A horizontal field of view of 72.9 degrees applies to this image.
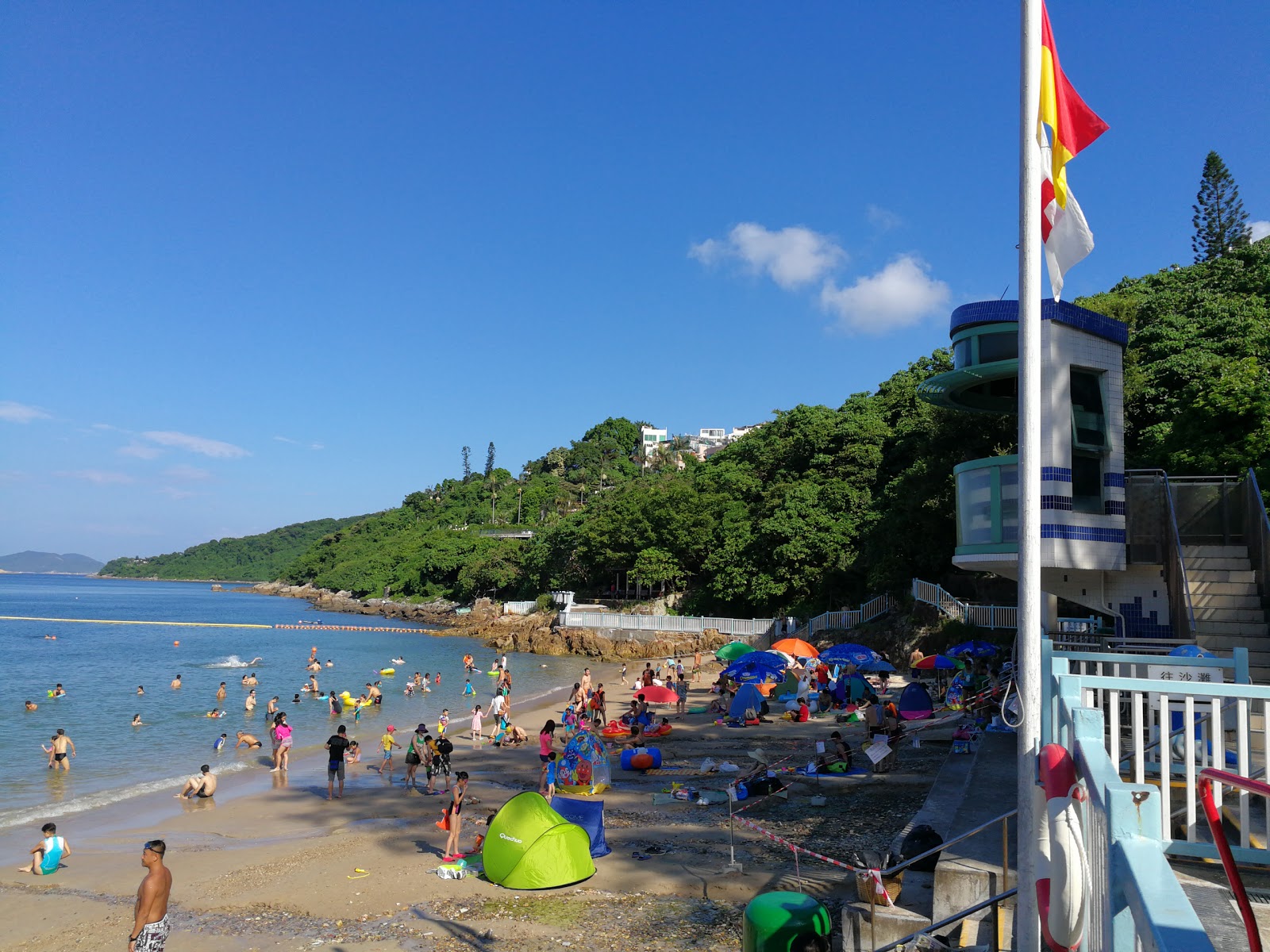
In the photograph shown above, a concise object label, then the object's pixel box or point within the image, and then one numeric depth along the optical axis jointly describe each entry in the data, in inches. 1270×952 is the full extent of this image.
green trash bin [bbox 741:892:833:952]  270.1
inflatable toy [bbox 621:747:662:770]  728.3
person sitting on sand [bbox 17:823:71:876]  519.7
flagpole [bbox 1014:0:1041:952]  195.8
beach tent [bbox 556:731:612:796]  650.2
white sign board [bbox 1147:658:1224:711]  290.5
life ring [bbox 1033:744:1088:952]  142.3
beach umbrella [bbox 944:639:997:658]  972.6
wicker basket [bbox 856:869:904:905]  311.9
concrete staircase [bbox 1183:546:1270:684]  454.0
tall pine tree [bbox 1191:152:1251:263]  2284.7
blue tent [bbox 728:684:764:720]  930.1
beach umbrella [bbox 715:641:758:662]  1186.6
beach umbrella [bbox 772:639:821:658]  1106.7
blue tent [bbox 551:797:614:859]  474.3
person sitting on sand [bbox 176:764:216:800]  718.5
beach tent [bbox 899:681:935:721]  791.1
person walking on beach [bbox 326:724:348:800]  697.6
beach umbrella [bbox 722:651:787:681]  1024.9
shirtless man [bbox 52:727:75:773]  840.9
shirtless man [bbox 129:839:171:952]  319.0
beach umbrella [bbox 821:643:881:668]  1042.7
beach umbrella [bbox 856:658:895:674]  1034.7
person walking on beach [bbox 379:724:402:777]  815.1
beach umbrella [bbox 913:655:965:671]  960.9
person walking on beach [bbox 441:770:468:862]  500.1
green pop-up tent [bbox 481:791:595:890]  434.3
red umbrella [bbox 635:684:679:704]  1053.8
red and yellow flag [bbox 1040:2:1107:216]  234.5
